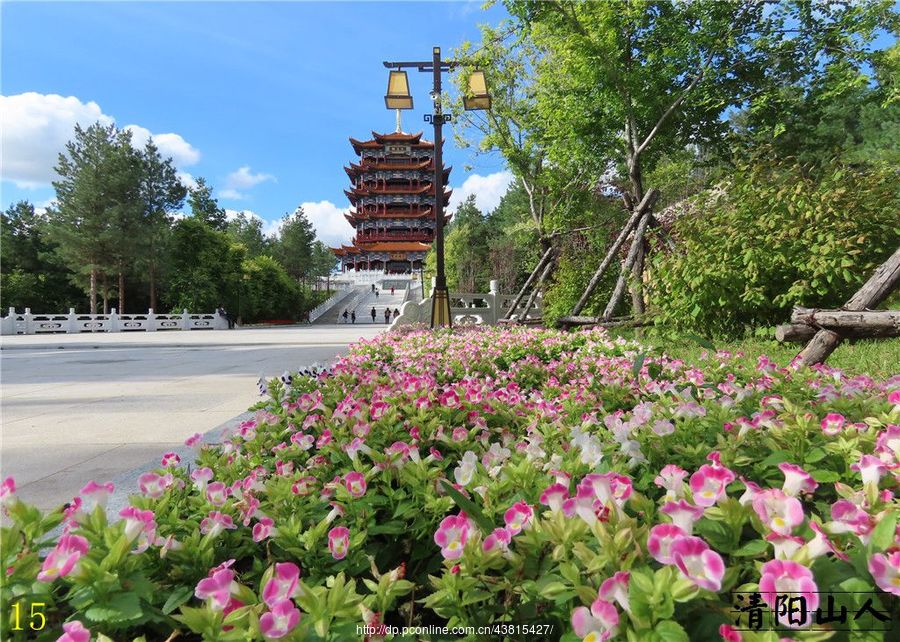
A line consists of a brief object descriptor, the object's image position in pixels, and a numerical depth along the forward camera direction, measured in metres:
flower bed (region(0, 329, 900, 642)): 0.67
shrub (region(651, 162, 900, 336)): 4.54
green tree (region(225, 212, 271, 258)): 50.44
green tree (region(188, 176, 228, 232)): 44.91
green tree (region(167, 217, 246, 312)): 31.80
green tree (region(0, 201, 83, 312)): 31.08
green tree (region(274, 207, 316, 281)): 49.72
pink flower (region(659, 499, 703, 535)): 0.73
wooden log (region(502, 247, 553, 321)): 9.77
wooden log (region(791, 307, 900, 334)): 2.96
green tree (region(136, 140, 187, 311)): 30.41
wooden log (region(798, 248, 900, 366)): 3.17
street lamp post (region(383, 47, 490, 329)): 6.89
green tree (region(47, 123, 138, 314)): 29.33
